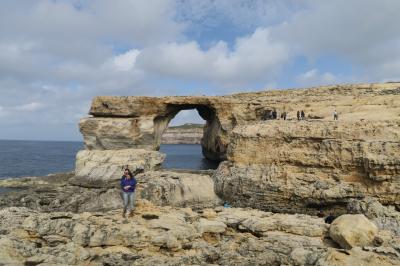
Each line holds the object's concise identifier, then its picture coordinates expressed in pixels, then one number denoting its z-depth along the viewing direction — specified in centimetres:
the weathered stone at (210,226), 1850
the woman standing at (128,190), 1836
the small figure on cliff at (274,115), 3991
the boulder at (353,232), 1658
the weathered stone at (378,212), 2162
